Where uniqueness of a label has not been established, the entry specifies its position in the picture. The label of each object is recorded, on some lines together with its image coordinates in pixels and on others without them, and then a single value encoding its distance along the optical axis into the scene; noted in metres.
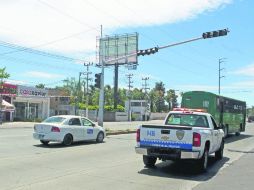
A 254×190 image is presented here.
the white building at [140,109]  104.19
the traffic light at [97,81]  30.67
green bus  29.06
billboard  64.44
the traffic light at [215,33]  25.62
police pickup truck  12.62
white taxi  20.27
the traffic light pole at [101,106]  31.17
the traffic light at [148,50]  29.72
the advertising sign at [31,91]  60.72
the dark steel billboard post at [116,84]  81.68
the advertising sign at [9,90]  57.79
